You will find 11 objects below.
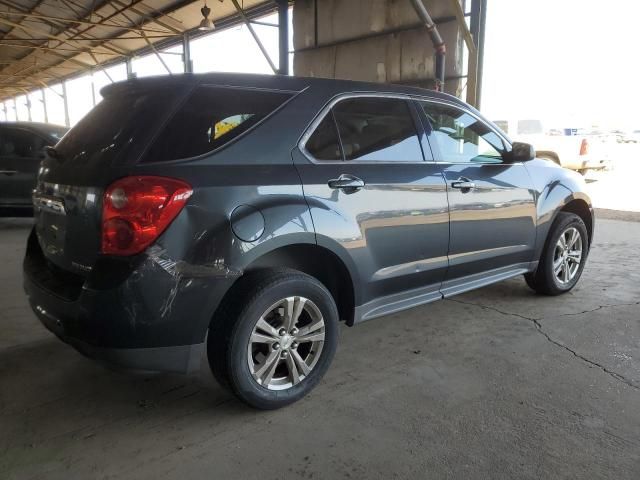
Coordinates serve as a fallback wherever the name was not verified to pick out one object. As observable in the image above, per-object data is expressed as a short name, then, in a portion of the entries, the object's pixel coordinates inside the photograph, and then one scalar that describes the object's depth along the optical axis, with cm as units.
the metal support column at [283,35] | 1111
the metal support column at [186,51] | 1527
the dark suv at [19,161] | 693
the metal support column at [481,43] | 781
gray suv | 207
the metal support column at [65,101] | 2817
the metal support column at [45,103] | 3166
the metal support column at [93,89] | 2341
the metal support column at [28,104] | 3544
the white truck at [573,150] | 1314
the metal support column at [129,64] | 1961
